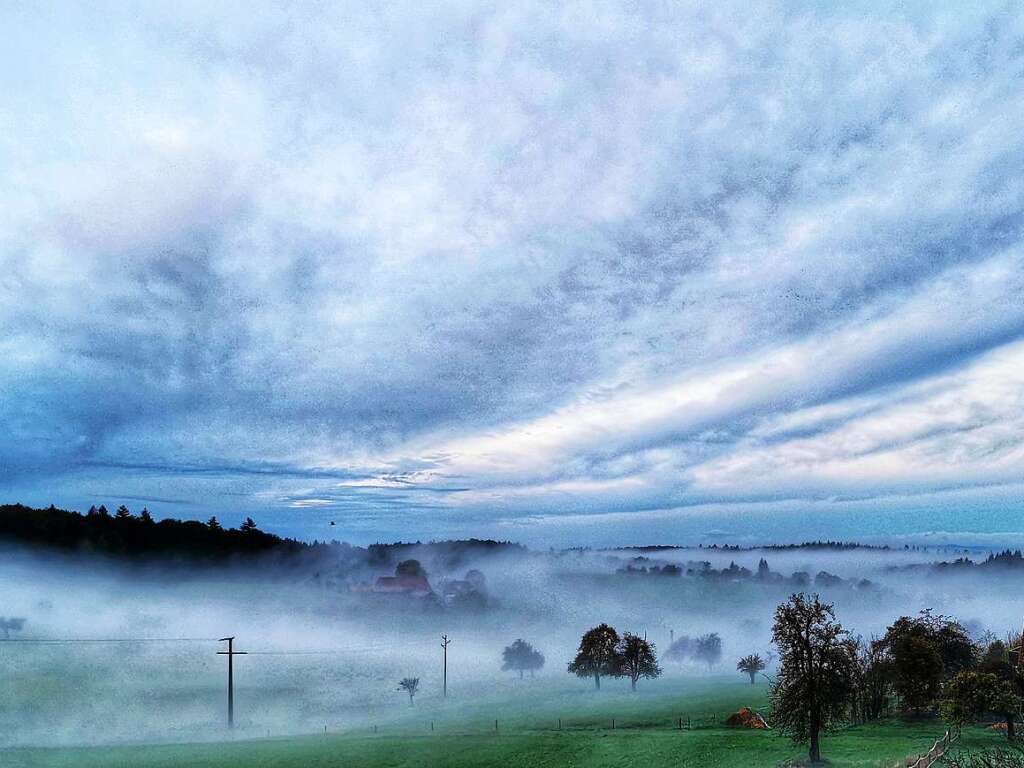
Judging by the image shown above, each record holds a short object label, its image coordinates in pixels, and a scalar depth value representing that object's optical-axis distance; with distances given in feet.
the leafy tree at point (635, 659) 486.79
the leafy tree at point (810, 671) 191.93
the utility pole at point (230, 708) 352.01
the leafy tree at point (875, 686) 309.22
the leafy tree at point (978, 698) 189.26
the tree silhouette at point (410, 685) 472.03
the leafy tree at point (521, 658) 629.92
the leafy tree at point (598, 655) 488.02
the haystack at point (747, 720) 288.10
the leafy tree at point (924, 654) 277.44
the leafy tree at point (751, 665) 499.92
